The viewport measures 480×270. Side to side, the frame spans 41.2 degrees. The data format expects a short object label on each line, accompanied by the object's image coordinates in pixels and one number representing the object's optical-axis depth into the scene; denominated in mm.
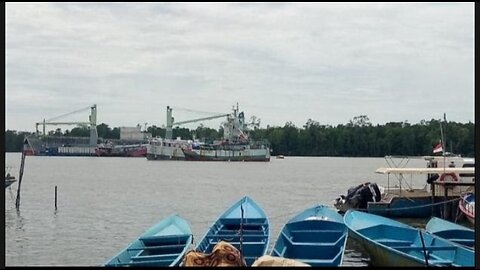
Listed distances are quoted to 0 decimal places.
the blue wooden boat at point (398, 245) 15297
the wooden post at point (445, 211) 28812
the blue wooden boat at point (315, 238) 17234
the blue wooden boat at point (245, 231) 17578
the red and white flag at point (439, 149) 33281
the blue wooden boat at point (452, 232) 19125
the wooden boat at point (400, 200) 29438
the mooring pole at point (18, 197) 33594
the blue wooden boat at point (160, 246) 15527
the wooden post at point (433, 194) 29506
